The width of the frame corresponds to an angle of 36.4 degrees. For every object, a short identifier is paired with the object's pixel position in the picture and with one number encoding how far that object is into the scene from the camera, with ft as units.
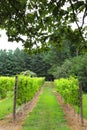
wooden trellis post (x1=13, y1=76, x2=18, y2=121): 20.29
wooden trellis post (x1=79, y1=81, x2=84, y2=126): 19.83
